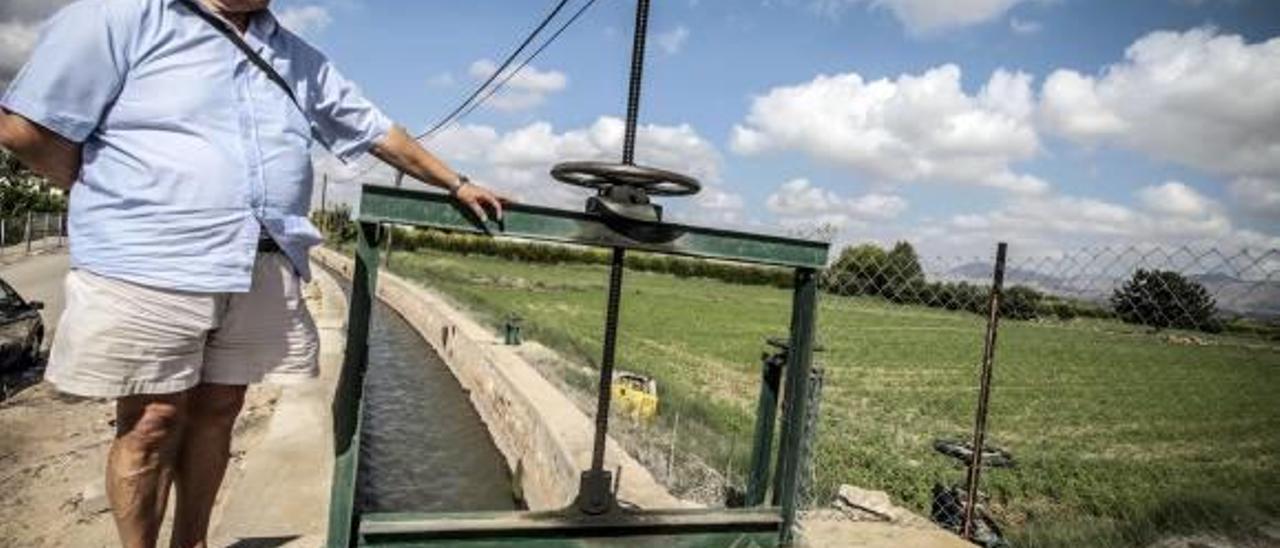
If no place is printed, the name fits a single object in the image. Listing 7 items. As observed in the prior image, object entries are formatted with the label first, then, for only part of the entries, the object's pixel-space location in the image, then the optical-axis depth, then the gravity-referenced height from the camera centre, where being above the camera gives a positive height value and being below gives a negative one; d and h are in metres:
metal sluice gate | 2.45 -0.28
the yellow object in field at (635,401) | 9.39 -1.41
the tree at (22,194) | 48.91 +0.25
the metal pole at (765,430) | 3.27 -0.54
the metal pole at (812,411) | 3.12 -0.45
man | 2.01 +0.02
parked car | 9.02 -1.34
